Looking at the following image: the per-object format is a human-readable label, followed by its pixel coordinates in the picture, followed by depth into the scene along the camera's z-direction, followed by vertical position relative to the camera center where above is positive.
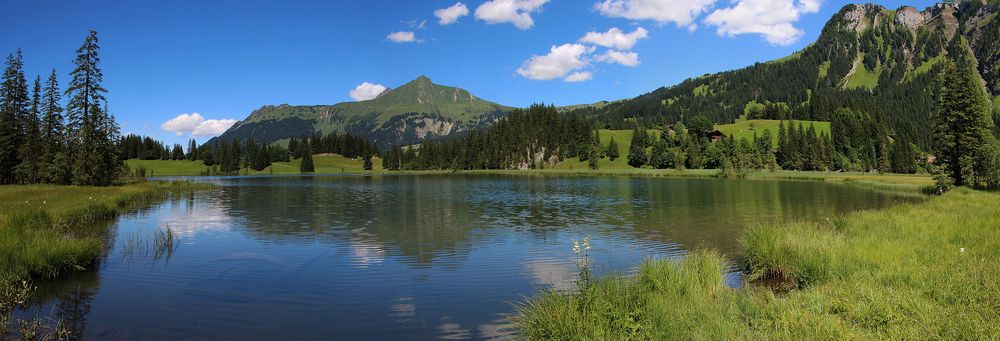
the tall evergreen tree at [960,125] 59.03 +4.01
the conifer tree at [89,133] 59.34 +5.64
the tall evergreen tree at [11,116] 68.12 +9.14
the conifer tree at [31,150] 65.56 +4.09
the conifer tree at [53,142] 61.47 +5.25
